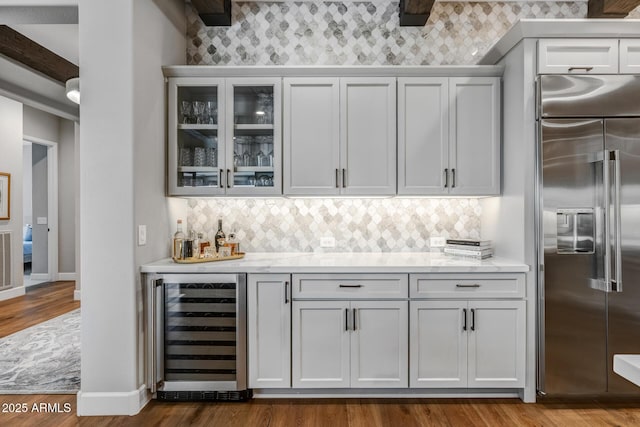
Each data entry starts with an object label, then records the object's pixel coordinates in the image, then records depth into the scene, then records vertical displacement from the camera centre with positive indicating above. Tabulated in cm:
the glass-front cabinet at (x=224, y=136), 288 +62
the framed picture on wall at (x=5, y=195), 545 +28
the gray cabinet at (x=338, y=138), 288 +60
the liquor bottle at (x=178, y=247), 275 -25
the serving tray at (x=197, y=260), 266 -35
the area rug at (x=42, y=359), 275 -128
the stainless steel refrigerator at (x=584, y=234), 246 -14
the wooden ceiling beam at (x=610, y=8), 282 +166
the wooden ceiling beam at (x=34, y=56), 372 +174
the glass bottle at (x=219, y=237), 304 -20
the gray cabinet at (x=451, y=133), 286 +63
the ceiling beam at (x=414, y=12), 299 +171
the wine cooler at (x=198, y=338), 253 -86
